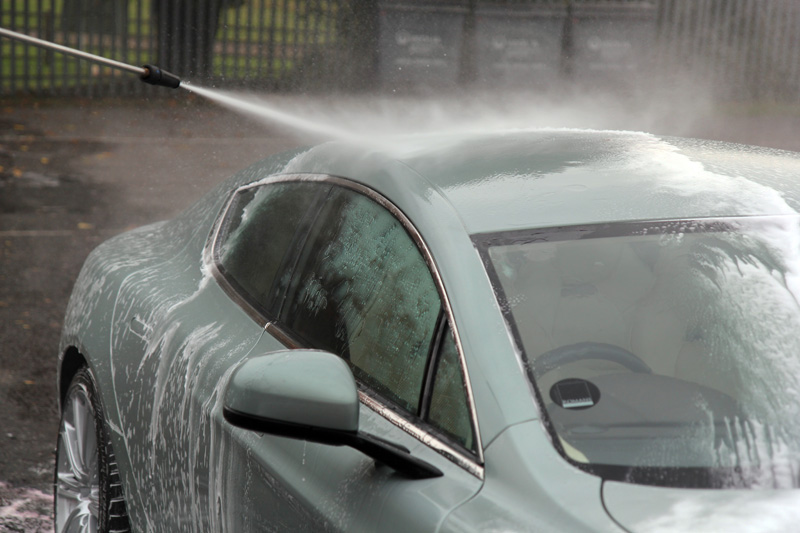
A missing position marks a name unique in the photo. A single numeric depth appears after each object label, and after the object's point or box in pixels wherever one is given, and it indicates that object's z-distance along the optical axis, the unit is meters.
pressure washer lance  7.98
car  3.77
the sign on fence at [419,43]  29.23
